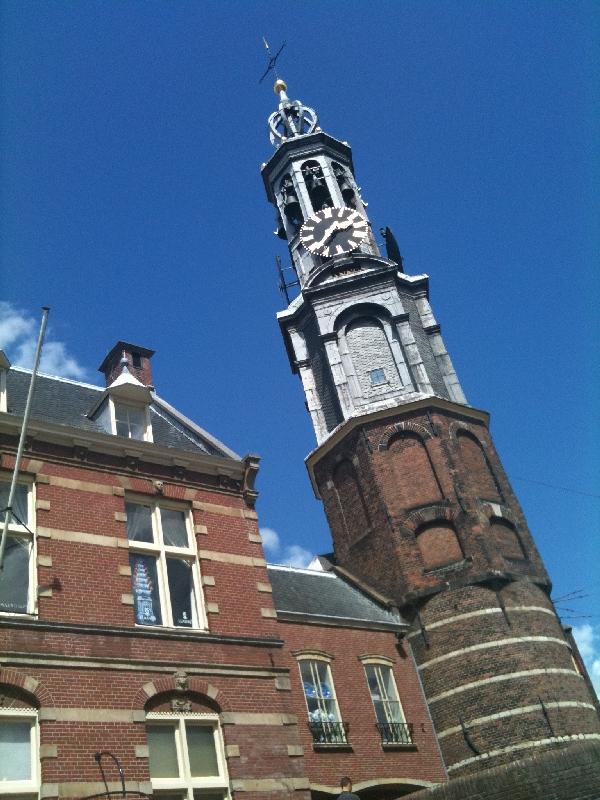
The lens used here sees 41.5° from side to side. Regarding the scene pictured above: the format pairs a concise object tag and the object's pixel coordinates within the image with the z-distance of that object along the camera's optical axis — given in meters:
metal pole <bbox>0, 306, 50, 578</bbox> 11.87
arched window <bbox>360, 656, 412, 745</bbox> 21.33
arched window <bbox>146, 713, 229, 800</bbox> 13.45
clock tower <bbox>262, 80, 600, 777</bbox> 22.72
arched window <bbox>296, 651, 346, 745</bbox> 19.80
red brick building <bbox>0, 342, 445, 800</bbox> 13.00
